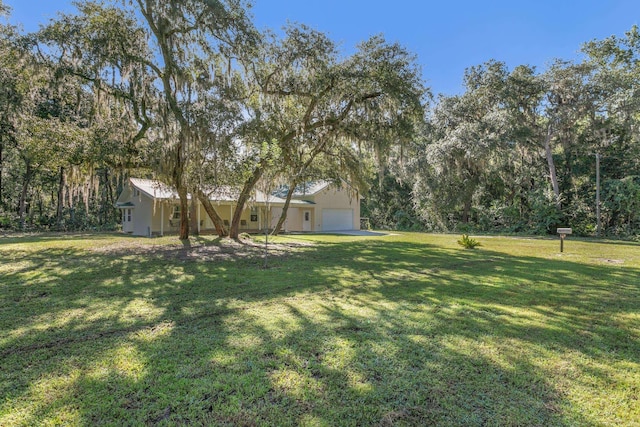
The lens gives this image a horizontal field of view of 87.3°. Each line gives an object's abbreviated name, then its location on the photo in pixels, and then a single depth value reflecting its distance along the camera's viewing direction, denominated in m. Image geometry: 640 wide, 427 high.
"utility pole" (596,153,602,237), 17.41
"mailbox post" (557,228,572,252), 10.25
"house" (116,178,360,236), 17.23
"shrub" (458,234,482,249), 11.87
